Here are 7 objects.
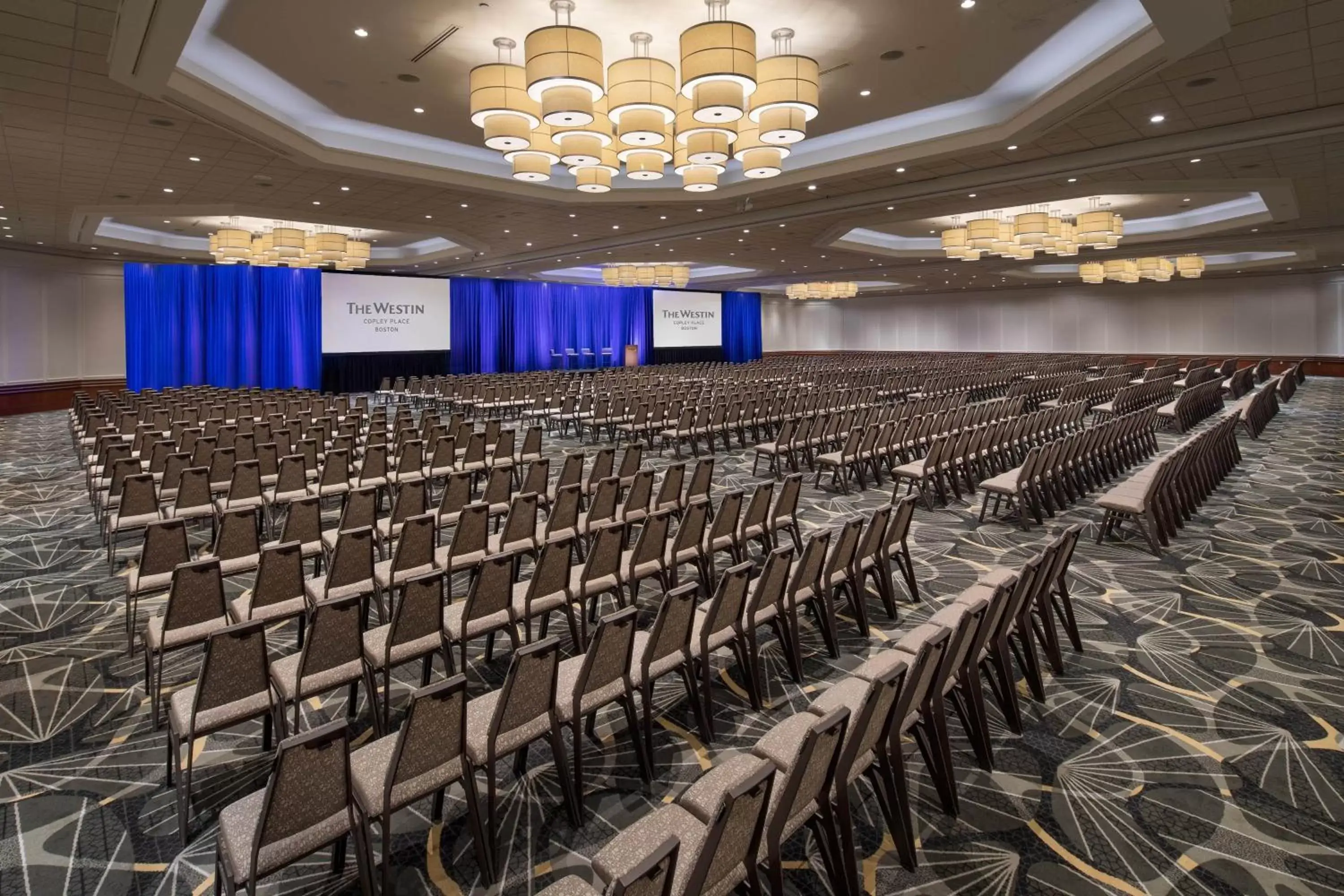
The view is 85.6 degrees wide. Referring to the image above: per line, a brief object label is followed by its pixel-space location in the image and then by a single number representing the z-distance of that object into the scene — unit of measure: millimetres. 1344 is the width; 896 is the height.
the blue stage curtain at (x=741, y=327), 36719
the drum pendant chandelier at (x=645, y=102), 5445
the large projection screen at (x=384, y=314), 22359
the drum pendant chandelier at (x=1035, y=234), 12383
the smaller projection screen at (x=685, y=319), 33312
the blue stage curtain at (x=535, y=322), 26766
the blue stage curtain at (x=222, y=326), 19641
